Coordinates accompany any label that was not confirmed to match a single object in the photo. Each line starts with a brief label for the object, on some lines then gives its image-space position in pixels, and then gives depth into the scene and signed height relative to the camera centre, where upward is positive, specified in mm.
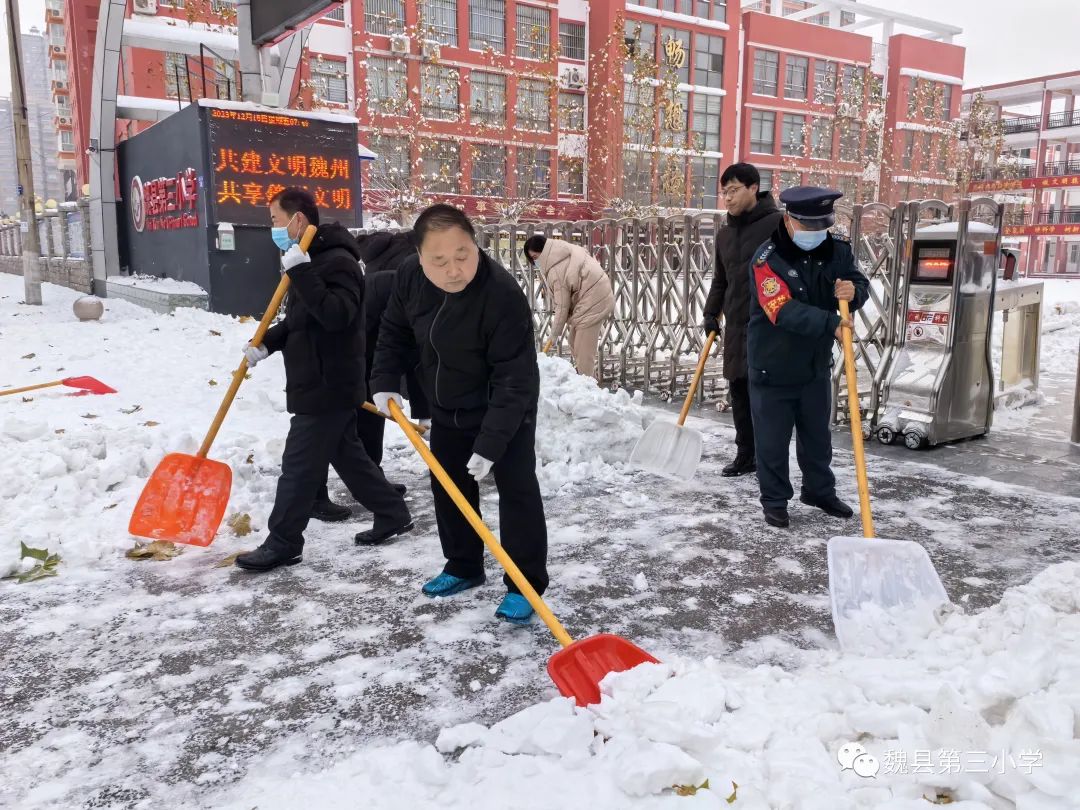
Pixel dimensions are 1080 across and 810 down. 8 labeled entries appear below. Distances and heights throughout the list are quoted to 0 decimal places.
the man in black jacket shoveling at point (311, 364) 3627 -463
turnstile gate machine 5867 -491
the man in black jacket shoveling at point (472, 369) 2926 -408
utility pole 15016 +1847
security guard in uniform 4008 -371
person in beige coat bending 7188 -224
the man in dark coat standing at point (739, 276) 5066 -59
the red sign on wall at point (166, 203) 11695 +946
